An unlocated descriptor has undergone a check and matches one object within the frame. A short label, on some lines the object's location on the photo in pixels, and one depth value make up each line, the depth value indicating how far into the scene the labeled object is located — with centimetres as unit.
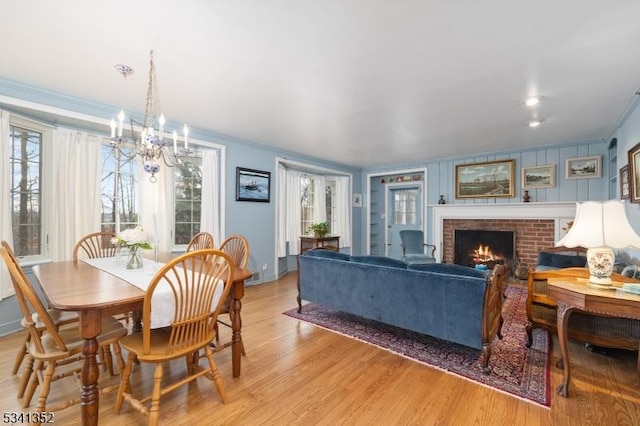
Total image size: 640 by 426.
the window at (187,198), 398
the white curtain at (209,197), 405
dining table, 134
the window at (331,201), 648
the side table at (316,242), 546
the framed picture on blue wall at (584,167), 431
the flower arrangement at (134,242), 207
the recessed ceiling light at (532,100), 278
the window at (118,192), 343
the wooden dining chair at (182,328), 145
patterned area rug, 194
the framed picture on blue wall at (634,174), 268
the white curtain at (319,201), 611
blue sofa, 208
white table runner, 150
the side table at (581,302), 160
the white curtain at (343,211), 647
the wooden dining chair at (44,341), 139
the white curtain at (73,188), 296
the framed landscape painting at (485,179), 504
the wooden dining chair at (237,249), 237
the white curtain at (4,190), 252
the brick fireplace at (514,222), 461
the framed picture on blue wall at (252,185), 440
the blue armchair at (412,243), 537
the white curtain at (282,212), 507
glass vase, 213
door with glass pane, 652
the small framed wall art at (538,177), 465
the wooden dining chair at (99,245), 273
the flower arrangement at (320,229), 555
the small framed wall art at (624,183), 314
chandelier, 199
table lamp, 177
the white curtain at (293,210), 550
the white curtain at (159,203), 357
